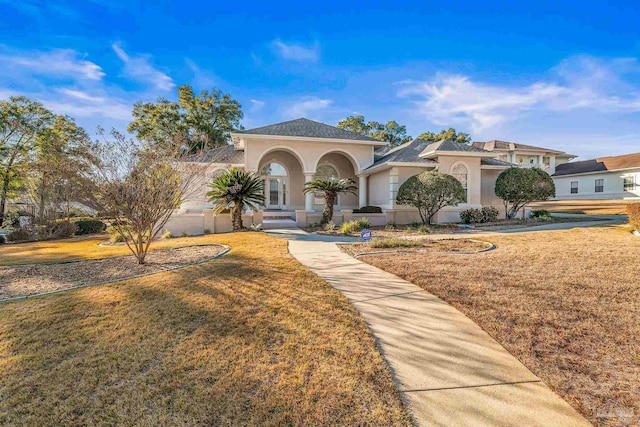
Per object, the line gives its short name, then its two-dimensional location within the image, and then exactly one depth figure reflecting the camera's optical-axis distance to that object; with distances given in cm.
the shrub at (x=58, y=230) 1669
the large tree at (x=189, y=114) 2866
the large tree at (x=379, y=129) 3722
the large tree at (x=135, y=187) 727
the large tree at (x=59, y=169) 723
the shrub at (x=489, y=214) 1606
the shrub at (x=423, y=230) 1297
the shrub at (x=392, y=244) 946
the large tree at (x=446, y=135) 3525
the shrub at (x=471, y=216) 1572
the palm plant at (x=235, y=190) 1325
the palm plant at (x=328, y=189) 1478
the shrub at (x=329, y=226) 1422
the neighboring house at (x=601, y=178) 2777
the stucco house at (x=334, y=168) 1595
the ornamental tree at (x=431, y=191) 1405
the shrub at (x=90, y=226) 1888
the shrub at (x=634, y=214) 983
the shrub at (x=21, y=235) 1622
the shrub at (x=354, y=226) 1303
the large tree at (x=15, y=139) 2148
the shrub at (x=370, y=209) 1674
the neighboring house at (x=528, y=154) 3678
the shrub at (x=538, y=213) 1671
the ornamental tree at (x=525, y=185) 1530
